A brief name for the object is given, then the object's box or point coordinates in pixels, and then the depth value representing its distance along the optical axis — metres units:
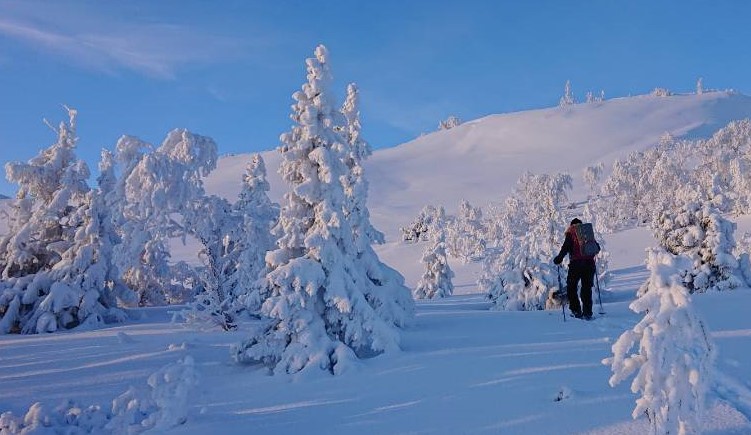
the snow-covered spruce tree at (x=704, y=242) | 14.33
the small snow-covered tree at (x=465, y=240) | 50.04
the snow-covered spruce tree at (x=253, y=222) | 15.02
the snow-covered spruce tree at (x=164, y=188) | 11.13
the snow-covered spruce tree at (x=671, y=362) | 2.80
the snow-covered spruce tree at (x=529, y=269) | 15.89
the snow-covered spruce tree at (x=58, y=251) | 15.05
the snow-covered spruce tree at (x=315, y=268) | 7.39
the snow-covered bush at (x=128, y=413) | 3.89
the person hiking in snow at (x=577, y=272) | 9.44
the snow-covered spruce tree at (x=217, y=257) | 11.50
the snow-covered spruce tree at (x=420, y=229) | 67.00
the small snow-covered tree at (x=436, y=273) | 29.39
